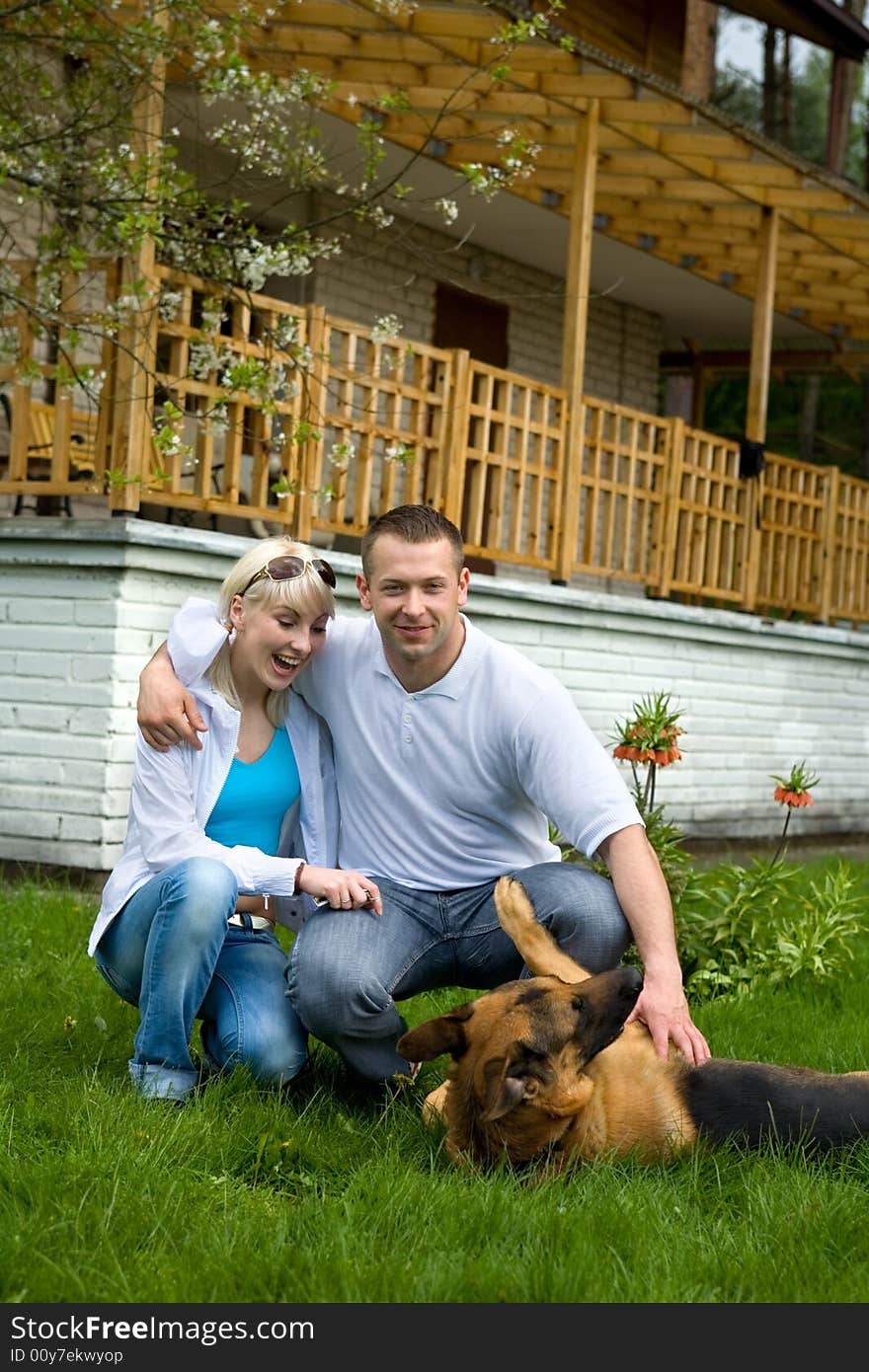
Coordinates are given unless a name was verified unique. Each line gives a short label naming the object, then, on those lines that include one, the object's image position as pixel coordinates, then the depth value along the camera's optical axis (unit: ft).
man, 13.03
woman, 12.95
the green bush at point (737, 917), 19.74
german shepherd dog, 11.37
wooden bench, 28.14
